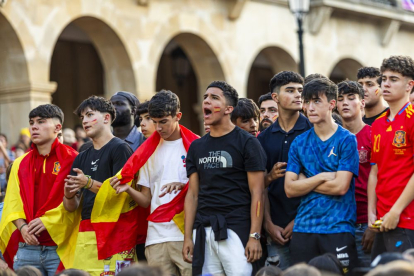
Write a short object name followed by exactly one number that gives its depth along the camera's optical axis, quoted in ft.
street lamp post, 73.24
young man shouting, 30.91
